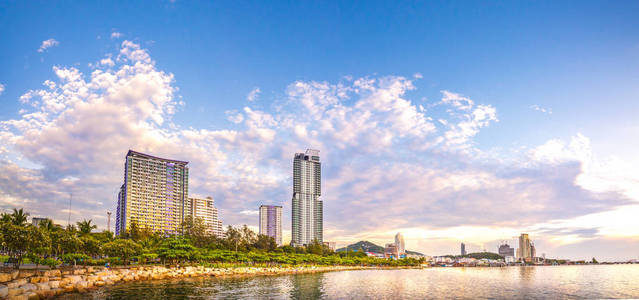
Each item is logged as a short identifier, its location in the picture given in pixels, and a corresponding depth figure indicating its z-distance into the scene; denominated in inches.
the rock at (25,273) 1580.0
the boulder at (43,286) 1366.4
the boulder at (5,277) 1446.9
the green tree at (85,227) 3351.9
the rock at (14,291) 1171.7
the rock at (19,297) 1130.5
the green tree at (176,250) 2859.3
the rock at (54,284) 1467.8
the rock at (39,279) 1525.6
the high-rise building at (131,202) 7585.6
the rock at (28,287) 1259.8
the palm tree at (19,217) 2651.6
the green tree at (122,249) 2657.5
